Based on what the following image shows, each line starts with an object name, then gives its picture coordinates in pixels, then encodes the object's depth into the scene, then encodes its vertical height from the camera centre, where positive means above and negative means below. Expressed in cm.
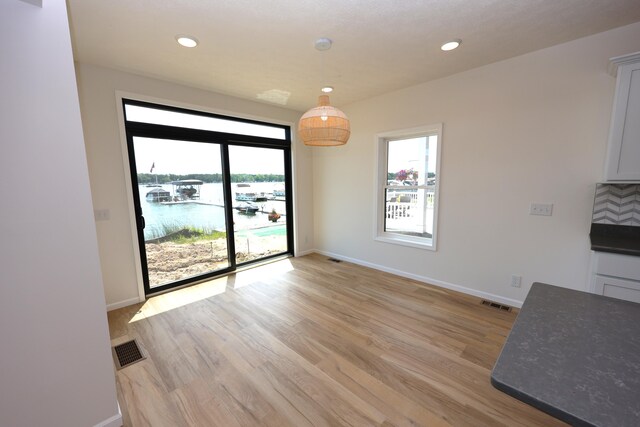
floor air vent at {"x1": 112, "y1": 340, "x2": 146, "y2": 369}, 214 -148
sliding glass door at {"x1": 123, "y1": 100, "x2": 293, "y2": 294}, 322 -8
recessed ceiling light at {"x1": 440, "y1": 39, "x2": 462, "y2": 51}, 237 +129
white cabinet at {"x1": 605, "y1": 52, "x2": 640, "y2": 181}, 196 +43
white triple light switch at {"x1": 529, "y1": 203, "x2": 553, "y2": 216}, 265 -31
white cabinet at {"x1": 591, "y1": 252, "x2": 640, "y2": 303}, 189 -75
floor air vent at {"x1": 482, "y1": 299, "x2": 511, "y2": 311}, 291 -146
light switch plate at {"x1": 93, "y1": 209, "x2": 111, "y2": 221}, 285 -33
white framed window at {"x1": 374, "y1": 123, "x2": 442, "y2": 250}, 353 -8
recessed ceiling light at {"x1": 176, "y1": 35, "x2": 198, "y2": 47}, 225 +129
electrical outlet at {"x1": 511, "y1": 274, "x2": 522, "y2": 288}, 288 -115
